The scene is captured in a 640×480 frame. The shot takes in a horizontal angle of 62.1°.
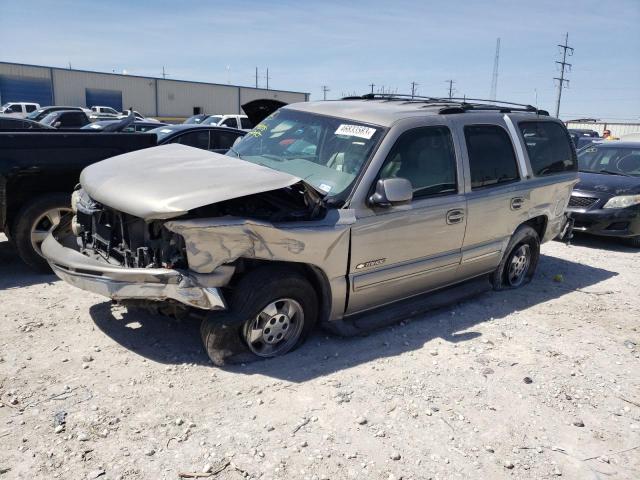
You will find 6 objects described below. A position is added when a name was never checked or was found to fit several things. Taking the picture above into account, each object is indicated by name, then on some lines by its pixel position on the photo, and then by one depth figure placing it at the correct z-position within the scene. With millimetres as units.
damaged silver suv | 3502
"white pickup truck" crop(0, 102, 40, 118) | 30153
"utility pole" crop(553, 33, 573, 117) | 56947
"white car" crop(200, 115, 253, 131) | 21094
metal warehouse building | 42438
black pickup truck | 5332
